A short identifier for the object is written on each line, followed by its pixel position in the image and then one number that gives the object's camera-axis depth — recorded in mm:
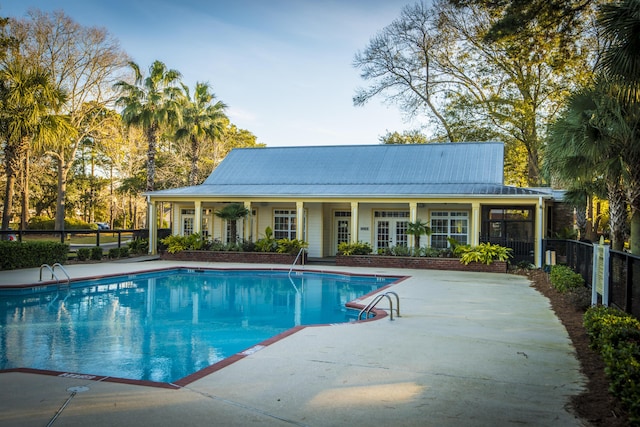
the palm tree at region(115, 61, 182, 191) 25438
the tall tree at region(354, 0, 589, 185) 28609
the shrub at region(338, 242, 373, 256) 20328
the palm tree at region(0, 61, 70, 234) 18156
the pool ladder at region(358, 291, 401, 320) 9065
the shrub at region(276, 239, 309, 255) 21030
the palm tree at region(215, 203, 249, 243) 21406
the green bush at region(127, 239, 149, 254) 23127
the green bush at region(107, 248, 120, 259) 21766
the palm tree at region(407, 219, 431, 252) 19328
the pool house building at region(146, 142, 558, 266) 19641
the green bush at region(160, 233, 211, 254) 21953
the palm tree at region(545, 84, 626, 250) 10845
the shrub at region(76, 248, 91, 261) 20275
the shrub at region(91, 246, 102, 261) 20625
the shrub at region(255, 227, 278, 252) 21438
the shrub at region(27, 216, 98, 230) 35719
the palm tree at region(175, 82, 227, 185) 29750
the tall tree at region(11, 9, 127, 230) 29375
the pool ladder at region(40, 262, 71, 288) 14155
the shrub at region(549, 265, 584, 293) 11164
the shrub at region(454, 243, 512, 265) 18172
